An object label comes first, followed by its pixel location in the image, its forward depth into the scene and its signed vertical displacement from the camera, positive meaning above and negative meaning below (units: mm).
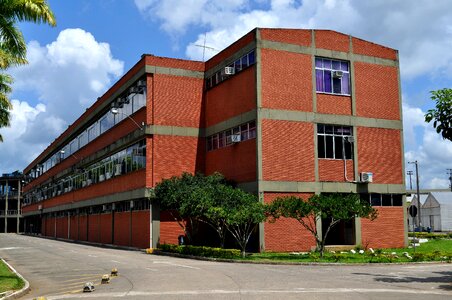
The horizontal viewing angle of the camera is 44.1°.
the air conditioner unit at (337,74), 36406 +8817
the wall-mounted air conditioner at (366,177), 35812 +2090
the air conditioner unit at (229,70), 37000 +9267
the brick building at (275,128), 34188 +5518
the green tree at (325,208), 27750 +129
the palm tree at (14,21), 18750 +6586
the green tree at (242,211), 28336 -7
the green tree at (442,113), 17141 +2934
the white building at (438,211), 90250 -321
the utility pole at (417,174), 57672 +3564
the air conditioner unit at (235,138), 36062 +4688
